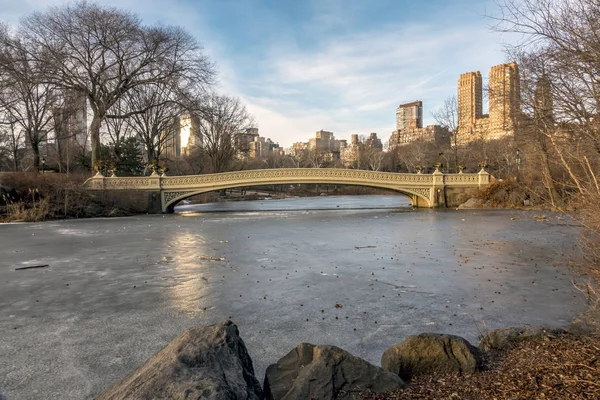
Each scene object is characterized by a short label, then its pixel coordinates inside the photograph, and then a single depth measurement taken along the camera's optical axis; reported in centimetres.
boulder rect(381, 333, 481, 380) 312
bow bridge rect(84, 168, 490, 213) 2881
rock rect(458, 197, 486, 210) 2870
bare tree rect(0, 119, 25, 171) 4527
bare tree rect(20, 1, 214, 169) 2606
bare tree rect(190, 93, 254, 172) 4812
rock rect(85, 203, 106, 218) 2439
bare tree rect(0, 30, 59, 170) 2497
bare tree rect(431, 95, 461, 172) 4104
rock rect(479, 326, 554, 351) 362
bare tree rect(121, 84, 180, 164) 3069
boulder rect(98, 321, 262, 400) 214
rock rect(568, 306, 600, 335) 382
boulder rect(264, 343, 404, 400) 272
